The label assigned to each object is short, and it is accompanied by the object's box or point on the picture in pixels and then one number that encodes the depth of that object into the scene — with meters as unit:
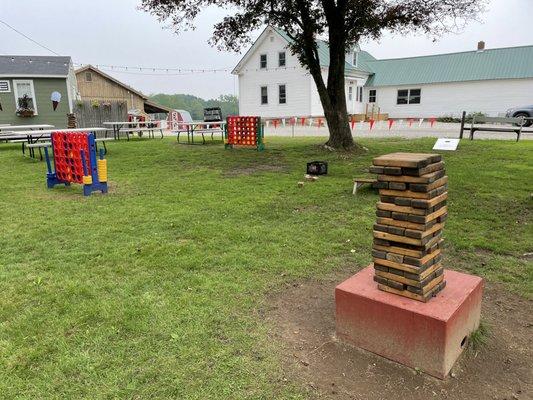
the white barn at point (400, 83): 28.44
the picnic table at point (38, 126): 15.71
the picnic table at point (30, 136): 11.90
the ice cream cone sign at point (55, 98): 21.83
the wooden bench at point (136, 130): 18.16
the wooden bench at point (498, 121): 13.98
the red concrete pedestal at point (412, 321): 2.49
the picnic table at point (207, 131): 16.00
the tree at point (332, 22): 11.66
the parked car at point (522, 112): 22.70
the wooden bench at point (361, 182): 7.05
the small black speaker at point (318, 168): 8.91
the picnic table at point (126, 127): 18.36
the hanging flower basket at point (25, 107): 21.23
